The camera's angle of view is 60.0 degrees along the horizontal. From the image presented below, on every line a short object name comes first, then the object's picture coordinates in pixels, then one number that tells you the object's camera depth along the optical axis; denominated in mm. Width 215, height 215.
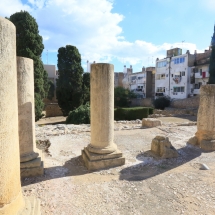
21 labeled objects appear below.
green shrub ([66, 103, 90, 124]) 15609
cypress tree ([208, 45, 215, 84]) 26316
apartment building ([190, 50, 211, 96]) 30533
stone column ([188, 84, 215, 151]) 7504
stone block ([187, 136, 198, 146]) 8008
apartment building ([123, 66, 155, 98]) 41562
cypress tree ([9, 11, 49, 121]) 15086
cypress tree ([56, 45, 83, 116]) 23891
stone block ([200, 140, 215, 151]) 7414
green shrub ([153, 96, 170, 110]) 32281
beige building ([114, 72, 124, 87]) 52031
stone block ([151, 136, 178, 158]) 6441
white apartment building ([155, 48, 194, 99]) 33219
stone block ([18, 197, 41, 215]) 2840
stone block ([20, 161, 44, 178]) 4835
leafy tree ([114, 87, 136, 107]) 35531
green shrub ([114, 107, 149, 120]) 22730
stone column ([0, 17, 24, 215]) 2326
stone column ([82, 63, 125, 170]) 5535
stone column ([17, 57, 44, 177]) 4816
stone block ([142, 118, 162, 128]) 11750
